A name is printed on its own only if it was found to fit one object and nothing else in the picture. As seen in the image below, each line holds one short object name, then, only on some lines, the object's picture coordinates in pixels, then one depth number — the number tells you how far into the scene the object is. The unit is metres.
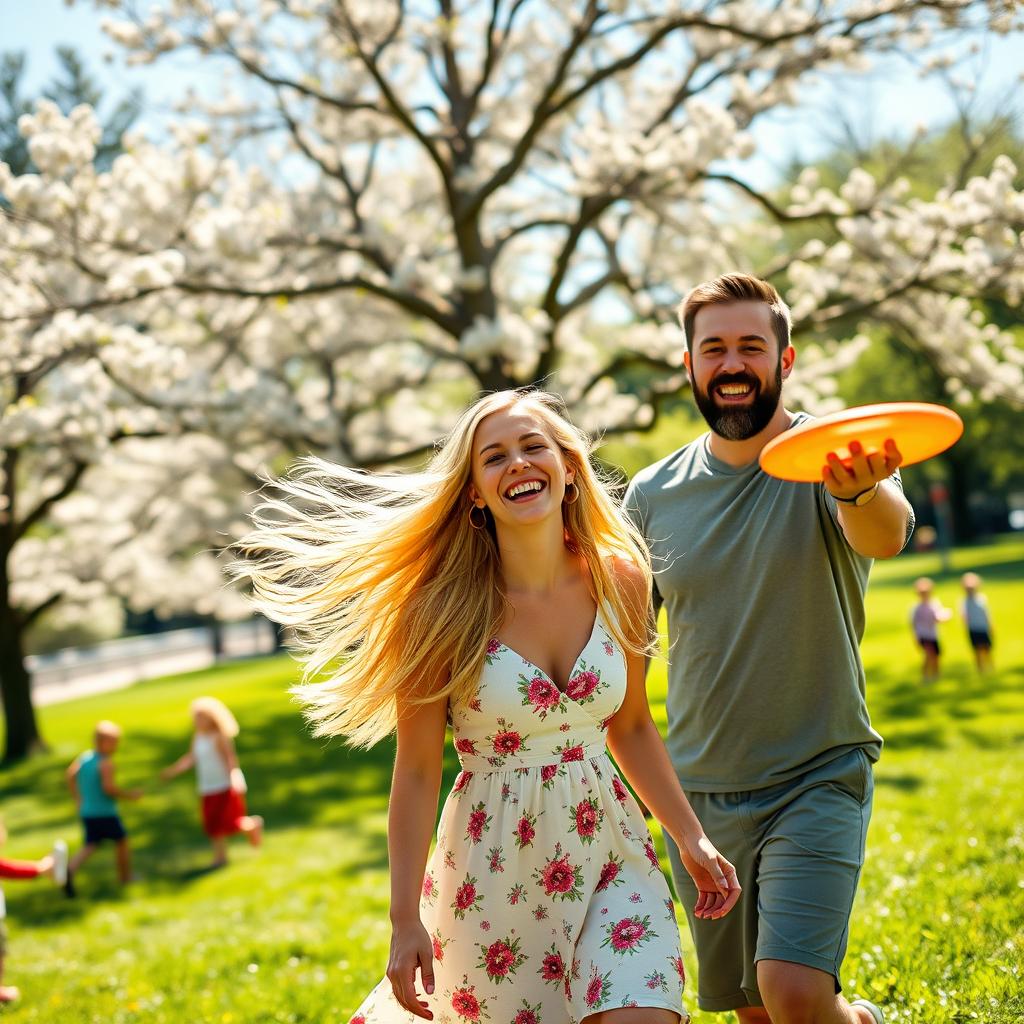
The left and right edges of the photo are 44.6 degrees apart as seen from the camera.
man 3.38
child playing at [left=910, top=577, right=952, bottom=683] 17.36
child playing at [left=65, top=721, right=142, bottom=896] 11.25
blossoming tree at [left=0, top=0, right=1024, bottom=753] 11.12
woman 3.21
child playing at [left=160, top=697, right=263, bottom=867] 11.50
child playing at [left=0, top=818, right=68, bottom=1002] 6.75
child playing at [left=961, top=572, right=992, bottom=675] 17.25
